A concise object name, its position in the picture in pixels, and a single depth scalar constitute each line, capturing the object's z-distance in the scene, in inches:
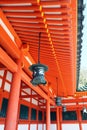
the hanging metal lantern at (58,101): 251.1
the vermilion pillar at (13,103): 106.3
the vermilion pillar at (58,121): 441.8
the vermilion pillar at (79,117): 437.1
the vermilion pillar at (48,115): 266.5
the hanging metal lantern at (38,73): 108.0
